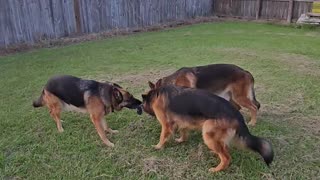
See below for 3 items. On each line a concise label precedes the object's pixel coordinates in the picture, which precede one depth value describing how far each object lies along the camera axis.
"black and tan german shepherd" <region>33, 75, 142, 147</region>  3.86
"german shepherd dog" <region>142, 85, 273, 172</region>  3.07
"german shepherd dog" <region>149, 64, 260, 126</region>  4.21
